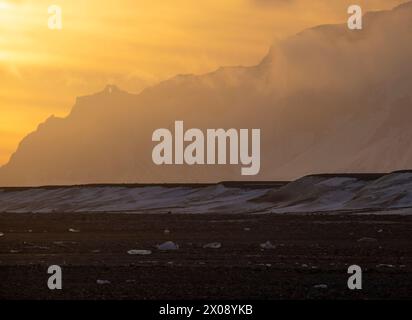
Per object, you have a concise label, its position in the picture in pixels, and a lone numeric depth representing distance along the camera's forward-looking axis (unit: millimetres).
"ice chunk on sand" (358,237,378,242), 74000
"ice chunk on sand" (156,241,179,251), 66375
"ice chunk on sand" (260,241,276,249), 68000
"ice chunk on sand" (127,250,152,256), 62875
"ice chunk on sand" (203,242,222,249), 68000
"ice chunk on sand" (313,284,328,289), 44281
